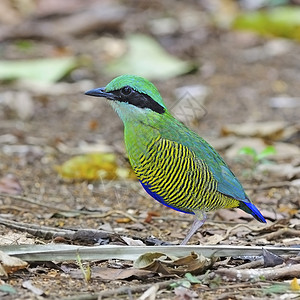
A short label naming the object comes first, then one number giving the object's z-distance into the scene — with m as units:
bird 8.76
